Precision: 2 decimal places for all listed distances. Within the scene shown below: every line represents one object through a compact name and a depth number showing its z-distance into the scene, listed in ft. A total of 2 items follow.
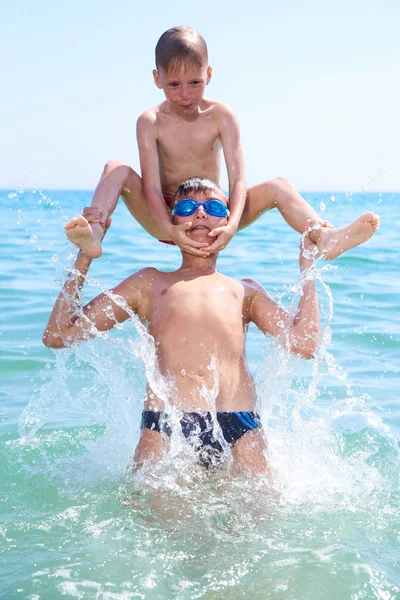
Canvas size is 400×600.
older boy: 13.73
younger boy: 14.70
